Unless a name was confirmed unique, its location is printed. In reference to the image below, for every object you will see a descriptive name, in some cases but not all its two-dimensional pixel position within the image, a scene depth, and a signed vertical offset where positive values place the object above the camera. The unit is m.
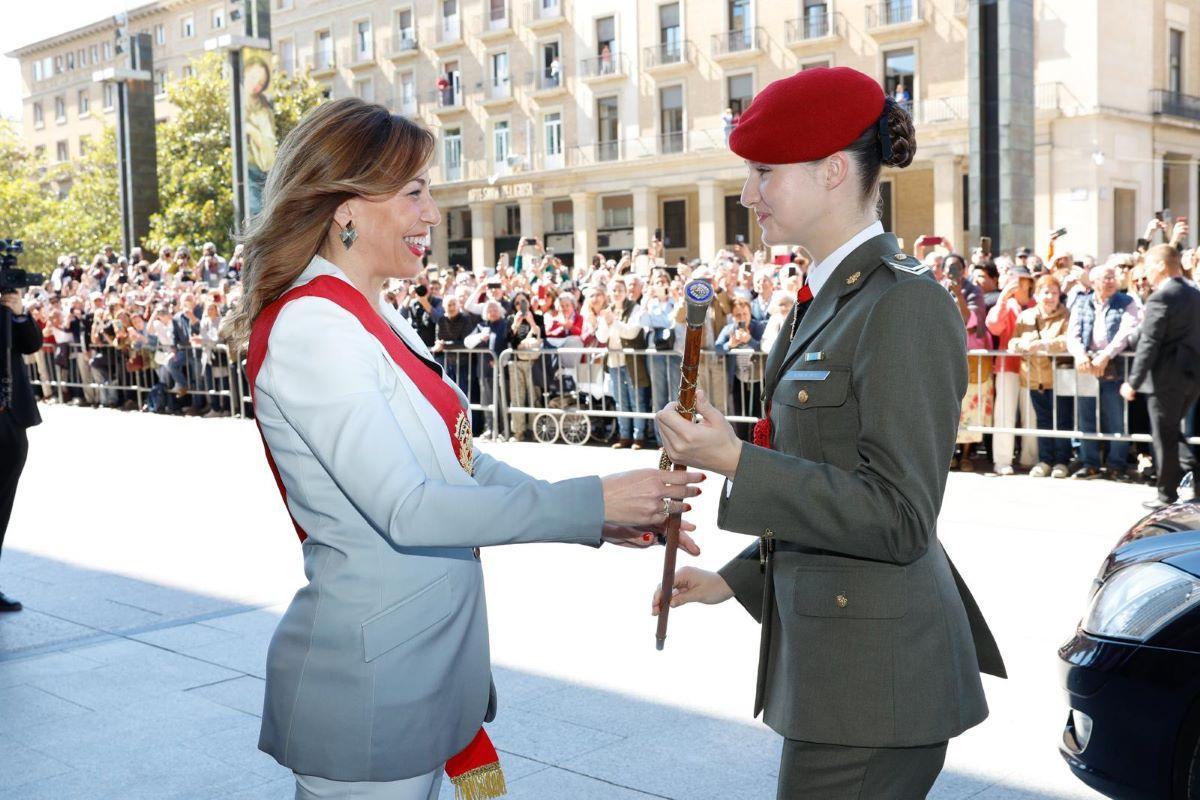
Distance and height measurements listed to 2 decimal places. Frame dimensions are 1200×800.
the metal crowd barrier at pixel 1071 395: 10.75 -0.50
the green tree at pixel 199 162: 50.25 +7.72
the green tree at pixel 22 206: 60.97 +7.51
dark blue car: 3.50 -0.97
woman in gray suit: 2.18 -0.25
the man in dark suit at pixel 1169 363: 9.57 -0.20
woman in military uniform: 2.14 -0.21
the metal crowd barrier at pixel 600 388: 13.01 -0.44
